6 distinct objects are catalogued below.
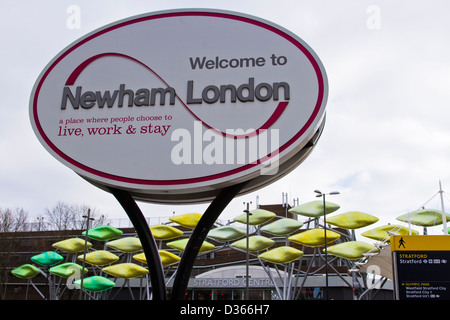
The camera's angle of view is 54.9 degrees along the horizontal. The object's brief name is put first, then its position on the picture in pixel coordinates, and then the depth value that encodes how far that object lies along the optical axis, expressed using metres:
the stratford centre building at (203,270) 37.00
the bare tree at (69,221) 59.42
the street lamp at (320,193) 29.45
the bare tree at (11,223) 55.75
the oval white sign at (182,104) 11.84
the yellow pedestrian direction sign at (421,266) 12.18
